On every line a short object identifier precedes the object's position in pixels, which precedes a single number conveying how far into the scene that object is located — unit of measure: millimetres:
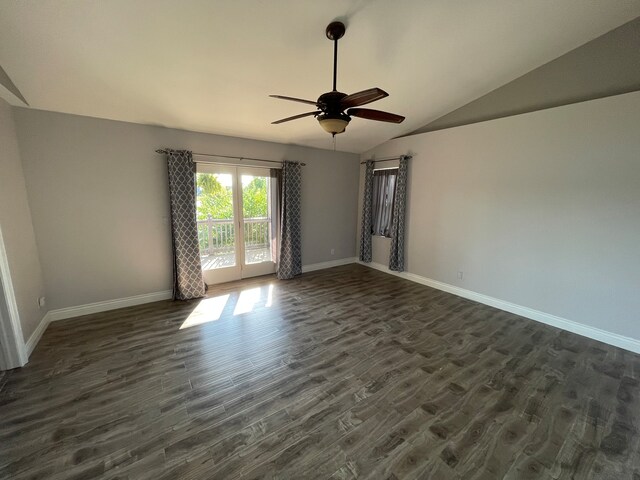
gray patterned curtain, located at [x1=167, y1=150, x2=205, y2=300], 3611
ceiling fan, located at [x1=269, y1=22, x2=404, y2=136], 1853
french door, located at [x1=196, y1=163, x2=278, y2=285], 4156
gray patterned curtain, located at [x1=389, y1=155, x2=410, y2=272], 4691
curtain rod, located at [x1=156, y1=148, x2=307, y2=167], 3515
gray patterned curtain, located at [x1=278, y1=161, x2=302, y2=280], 4648
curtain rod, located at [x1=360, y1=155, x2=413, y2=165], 4651
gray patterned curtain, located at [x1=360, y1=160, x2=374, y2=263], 5391
